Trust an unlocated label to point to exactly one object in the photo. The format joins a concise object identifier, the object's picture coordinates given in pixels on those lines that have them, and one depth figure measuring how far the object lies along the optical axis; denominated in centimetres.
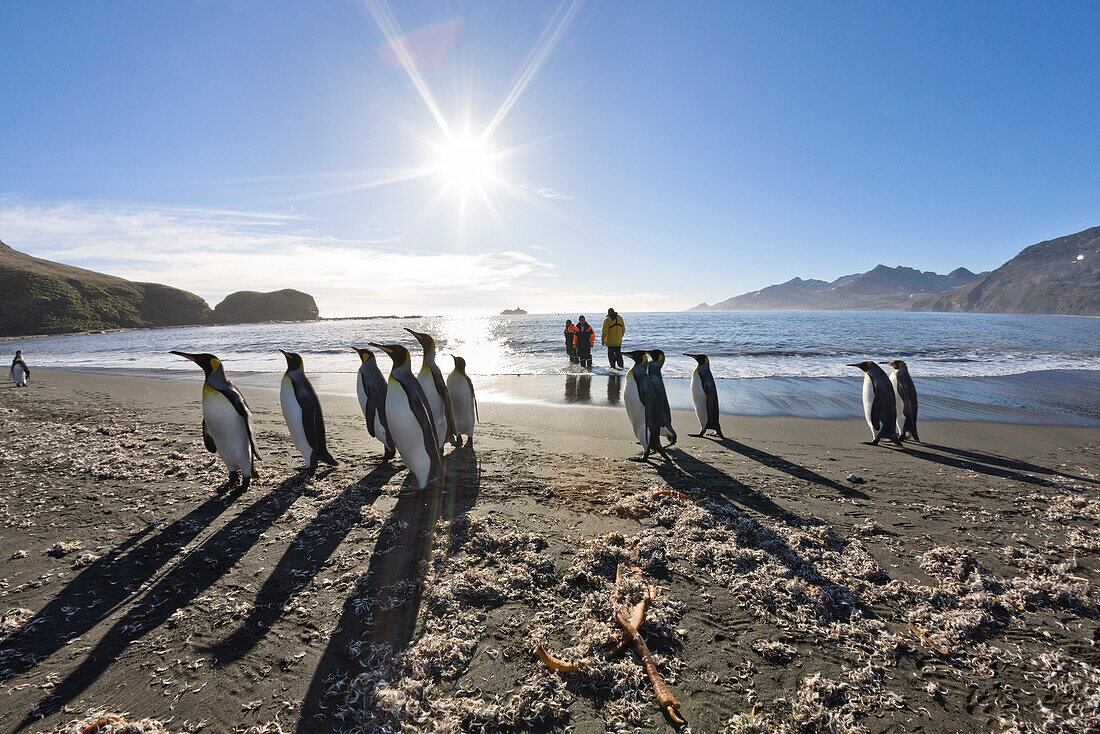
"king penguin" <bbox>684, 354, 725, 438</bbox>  759
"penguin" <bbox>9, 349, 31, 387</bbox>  1359
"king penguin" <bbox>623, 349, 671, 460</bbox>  613
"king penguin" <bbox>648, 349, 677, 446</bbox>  622
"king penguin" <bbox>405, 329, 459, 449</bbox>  593
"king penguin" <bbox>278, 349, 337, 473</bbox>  543
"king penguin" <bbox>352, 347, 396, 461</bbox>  576
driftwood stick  209
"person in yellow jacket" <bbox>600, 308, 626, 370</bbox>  1658
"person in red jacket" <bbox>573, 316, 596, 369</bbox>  1766
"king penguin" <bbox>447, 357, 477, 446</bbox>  666
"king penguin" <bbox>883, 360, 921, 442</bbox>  721
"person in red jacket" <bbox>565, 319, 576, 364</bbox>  1903
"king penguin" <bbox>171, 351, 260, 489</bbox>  482
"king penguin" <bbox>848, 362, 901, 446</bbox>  692
